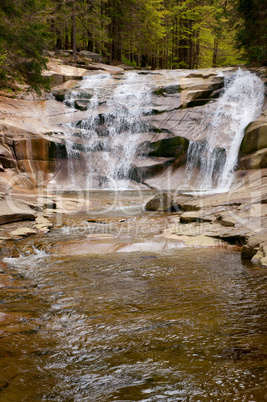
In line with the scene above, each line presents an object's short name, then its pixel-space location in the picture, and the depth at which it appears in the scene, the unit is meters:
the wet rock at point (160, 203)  10.38
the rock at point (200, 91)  18.52
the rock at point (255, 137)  13.75
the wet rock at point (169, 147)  16.75
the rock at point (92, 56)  27.19
